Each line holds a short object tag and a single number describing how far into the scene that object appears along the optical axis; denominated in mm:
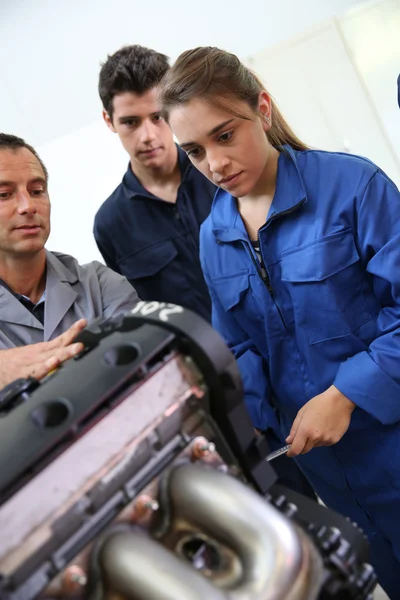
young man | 1726
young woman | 997
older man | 1267
